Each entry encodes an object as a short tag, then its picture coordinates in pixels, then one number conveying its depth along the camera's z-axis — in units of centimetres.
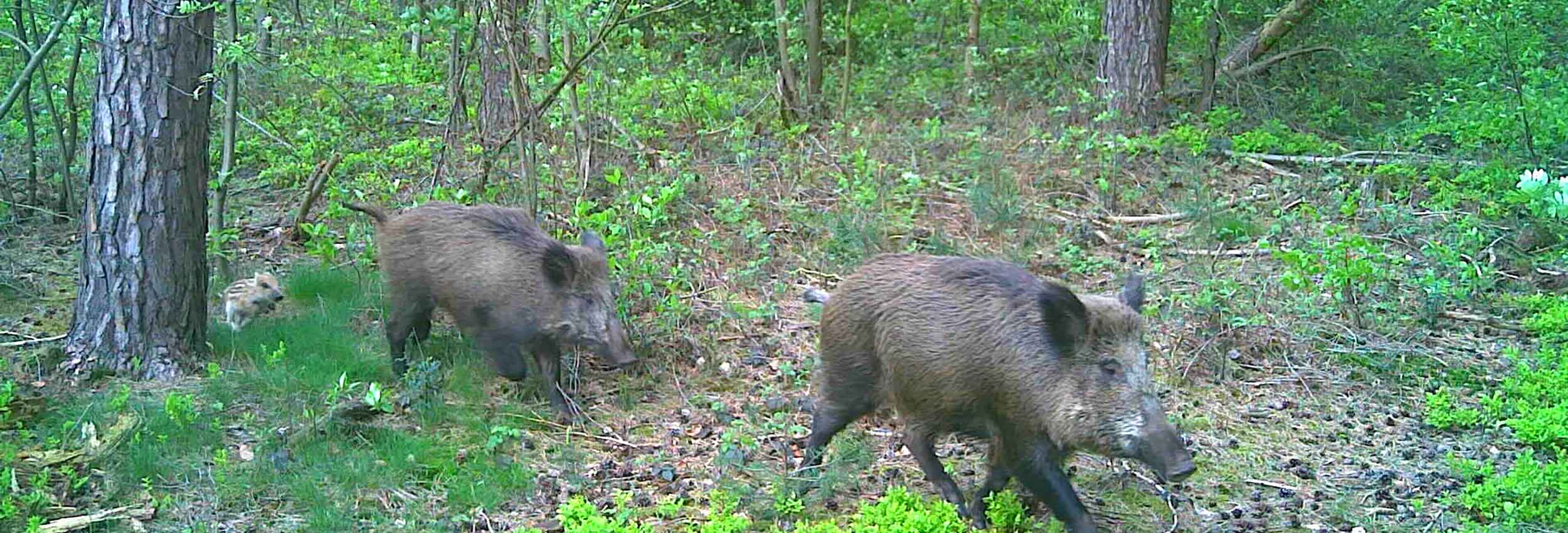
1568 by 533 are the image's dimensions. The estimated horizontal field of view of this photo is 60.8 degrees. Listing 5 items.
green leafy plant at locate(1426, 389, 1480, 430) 646
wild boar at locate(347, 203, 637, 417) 672
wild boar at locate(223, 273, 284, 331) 746
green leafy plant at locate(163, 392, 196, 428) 592
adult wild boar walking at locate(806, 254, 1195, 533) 503
